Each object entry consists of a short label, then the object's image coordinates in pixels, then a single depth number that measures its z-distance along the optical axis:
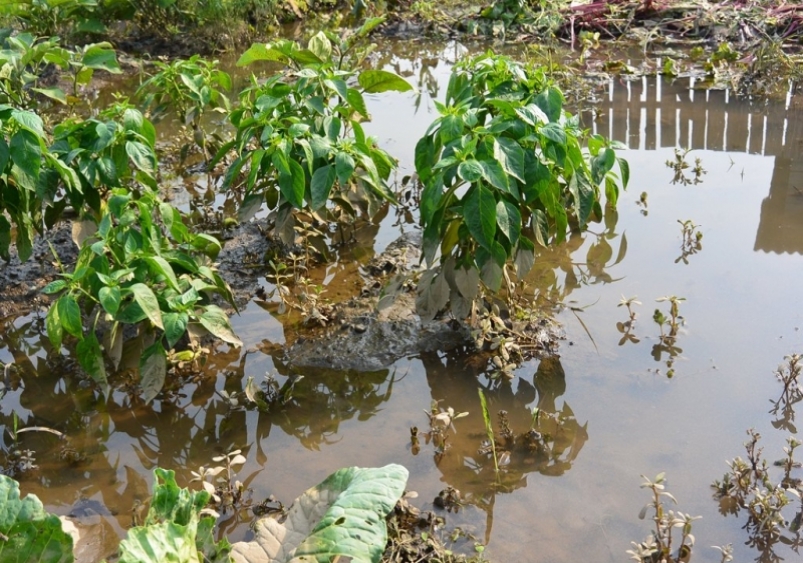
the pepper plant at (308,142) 3.83
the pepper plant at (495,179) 3.22
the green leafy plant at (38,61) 4.72
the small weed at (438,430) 3.08
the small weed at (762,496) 2.63
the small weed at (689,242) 4.37
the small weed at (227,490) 2.77
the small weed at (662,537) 2.48
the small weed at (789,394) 3.20
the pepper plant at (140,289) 3.08
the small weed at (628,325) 3.69
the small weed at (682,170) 5.25
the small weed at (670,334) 3.59
